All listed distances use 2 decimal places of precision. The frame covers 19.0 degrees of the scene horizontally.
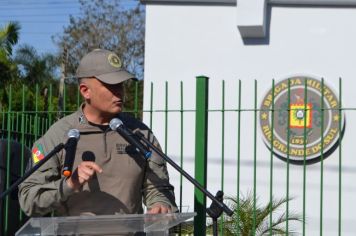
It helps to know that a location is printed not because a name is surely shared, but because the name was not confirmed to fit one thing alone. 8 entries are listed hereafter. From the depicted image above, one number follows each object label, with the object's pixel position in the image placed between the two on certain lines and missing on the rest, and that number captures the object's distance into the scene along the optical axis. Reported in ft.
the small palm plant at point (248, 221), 26.60
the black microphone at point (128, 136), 14.94
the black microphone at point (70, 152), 14.41
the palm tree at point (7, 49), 97.56
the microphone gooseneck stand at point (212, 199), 15.16
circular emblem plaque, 37.49
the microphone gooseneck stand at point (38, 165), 14.74
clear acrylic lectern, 13.59
